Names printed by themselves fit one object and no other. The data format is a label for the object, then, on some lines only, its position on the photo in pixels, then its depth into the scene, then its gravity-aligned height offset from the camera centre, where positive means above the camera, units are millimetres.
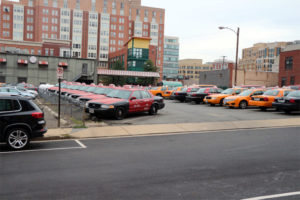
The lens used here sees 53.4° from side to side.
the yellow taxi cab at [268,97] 19062 -516
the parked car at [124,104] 14727 -999
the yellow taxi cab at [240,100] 21047 -803
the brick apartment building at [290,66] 54344 +4579
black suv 8641 -1185
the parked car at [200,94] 25469 -578
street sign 12416 +399
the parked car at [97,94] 17906 -697
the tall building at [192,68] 173000 +11180
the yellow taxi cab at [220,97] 23141 -703
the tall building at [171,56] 156375 +16145
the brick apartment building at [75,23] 106188 +21903
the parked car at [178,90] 29281 -340
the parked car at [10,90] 22516 -714
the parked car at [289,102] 17156 -720
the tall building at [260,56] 151000 +18047
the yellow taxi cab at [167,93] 33375 -781
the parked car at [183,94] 28047 -683
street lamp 31609 +6014
